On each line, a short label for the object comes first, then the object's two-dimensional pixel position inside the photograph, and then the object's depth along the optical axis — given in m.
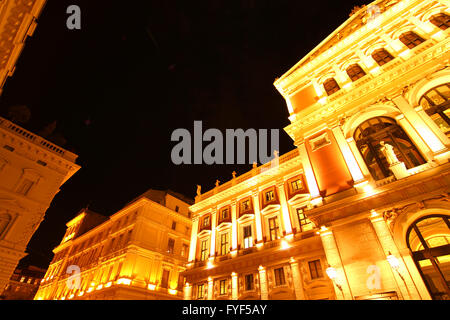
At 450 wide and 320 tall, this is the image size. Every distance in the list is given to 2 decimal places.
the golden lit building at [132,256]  26.81
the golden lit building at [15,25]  10.33
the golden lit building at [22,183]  17.19
